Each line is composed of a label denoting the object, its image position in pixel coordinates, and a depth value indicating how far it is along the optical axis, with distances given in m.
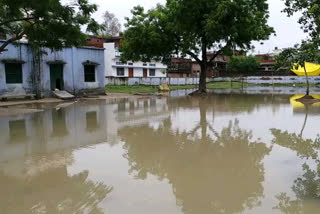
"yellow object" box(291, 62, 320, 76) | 31.42
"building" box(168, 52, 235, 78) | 53.91
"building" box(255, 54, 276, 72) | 56.42
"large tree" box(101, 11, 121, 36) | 54.89
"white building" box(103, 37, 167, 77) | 42.94
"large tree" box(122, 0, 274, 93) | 19.77
